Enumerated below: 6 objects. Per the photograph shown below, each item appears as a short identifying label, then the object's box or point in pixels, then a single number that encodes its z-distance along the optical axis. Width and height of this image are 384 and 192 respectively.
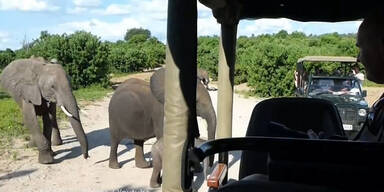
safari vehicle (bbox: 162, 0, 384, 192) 1.47
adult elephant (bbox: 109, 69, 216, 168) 7.58
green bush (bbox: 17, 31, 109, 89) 21.91
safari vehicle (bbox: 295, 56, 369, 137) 9.30
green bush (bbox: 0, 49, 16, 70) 34.66
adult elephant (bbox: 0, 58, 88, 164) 8.37
